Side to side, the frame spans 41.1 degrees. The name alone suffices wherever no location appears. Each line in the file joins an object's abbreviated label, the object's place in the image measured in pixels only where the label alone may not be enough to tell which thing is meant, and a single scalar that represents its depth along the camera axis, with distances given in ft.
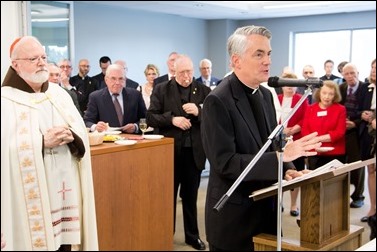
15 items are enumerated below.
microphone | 5.18
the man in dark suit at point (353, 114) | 12.66
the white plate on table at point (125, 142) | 9.04
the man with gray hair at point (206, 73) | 11.94
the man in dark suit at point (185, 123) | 9.70
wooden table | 9.02
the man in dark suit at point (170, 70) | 12.91
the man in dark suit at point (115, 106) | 8.36
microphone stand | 5.03
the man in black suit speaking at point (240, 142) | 5.85
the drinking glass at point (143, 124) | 9.36
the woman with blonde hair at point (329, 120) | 9.70
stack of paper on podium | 5.64
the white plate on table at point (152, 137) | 9.95
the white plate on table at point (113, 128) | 8.68
